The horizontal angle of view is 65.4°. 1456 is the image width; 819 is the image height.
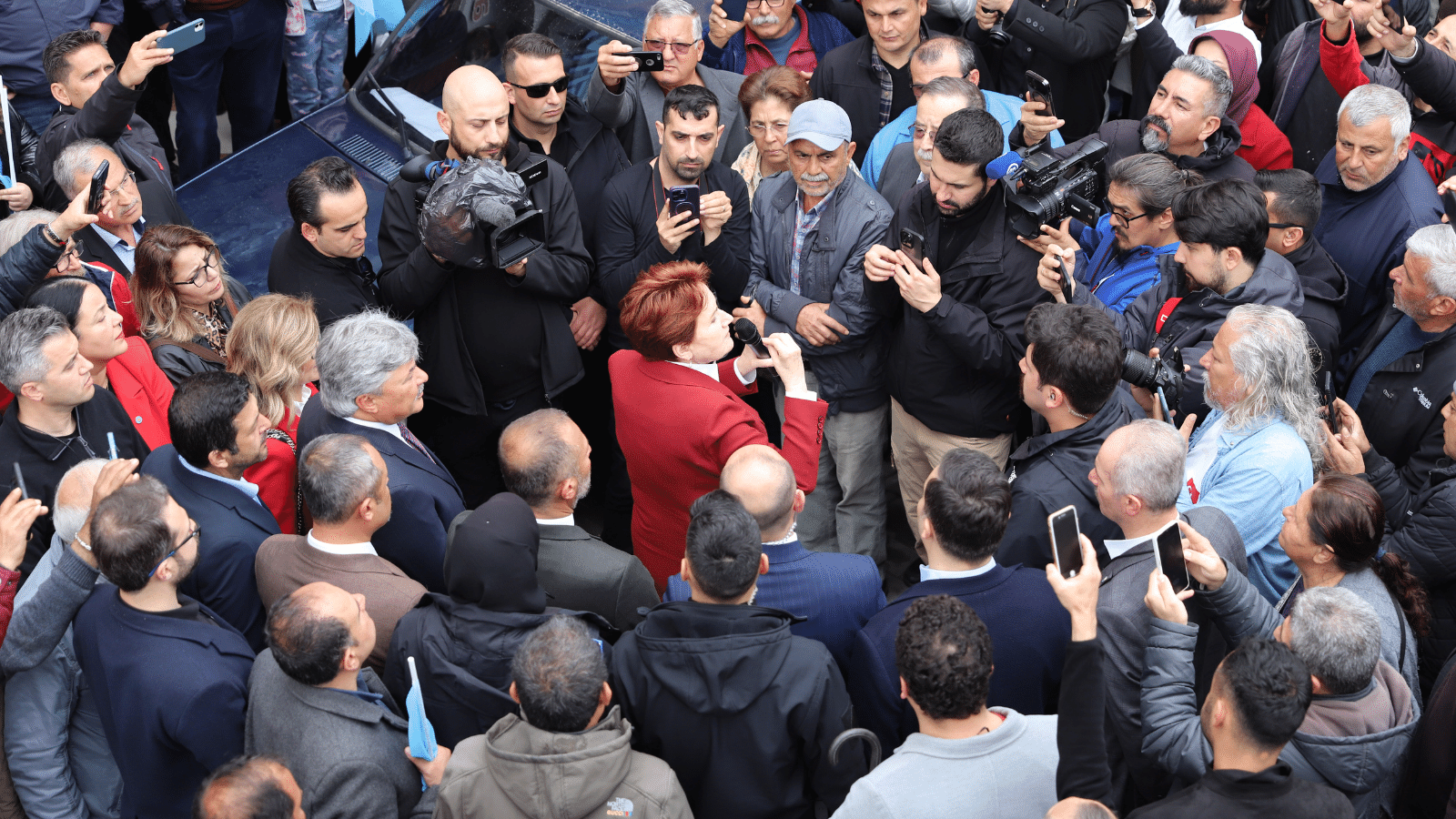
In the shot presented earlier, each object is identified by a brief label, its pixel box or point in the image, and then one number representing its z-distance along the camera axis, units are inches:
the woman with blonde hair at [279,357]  155.2
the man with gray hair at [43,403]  139.2
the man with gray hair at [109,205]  181.8
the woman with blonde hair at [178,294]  166.1
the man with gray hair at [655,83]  214.7
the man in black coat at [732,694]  108.5
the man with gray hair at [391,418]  142.4
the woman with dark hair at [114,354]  151.4
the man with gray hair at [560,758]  99.7
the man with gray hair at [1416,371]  156.5
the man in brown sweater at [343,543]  125.4
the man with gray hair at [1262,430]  136.8
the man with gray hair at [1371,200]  184.1
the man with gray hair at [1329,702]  104.7
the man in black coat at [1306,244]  171.9
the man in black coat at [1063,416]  135.9
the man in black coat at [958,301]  166.9
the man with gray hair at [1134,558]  119.2
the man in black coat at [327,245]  171.0
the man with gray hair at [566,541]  132.8
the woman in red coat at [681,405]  149.9
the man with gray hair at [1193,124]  191.2
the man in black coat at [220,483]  132.1
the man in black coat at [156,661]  113.3
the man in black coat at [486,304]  180.2
